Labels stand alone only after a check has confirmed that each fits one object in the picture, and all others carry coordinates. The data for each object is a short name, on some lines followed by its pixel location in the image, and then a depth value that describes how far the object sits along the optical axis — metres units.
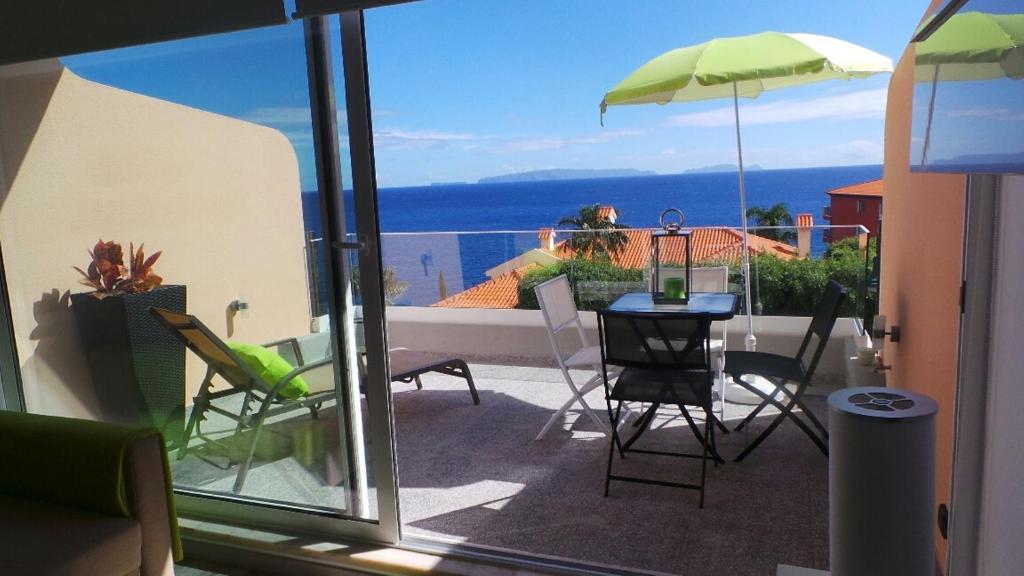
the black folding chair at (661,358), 3.42
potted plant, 3.14
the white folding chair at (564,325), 4.23
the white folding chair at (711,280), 5.14
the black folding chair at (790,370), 3.74
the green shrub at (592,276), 5.98
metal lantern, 4.33
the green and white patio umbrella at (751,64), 4.12
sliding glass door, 2.78
